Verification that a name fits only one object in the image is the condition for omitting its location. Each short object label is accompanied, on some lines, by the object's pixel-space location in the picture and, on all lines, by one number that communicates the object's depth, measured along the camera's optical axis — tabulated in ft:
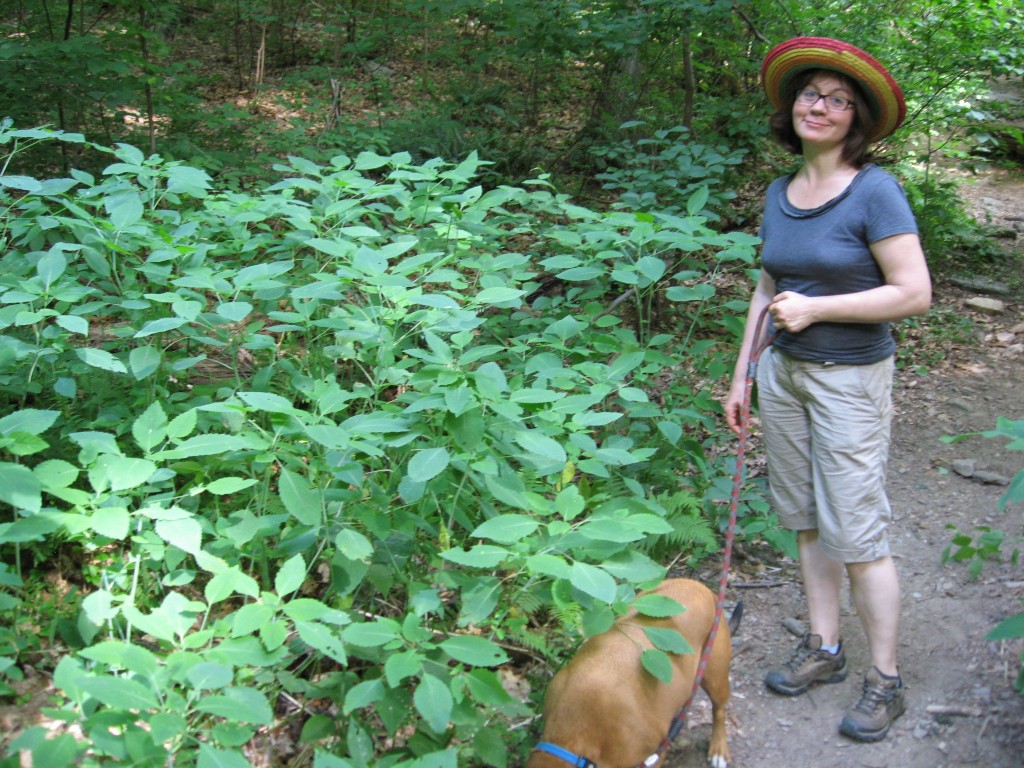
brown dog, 8.61
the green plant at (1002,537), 8.05
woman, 9.87
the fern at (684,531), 13.20
